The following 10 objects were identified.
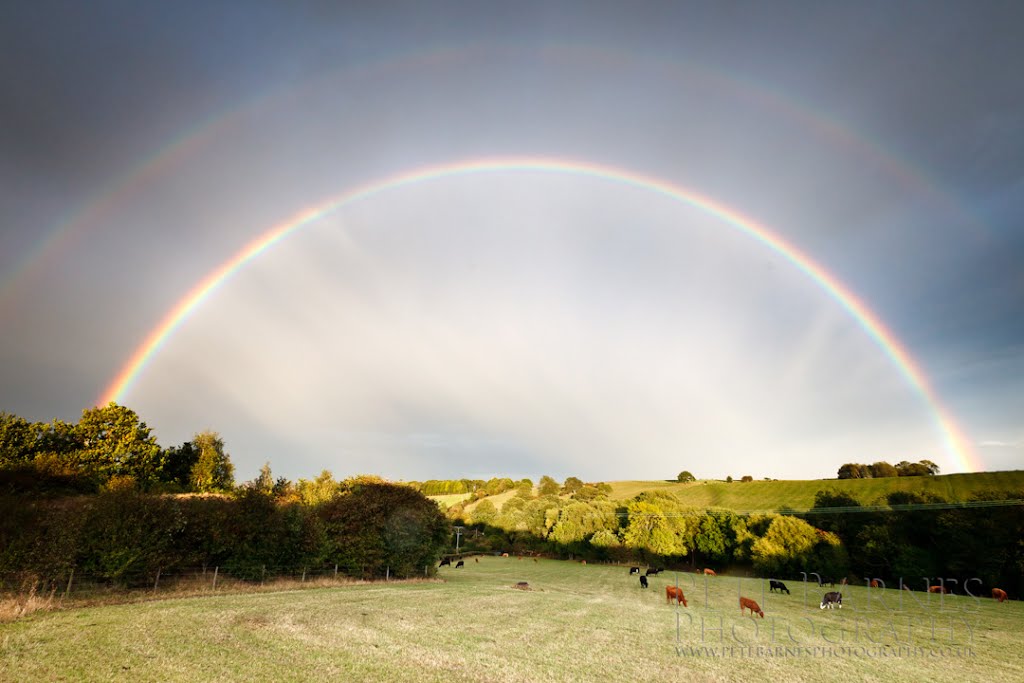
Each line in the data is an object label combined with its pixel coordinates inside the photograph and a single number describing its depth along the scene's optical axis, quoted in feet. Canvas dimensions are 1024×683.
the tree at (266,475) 359.95
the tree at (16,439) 206.08
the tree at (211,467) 315.58
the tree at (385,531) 122.83
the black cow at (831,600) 98.89
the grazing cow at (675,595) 94.79
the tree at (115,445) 237.25
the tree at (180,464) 292.51
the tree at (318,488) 317.63
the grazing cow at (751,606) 83.36
